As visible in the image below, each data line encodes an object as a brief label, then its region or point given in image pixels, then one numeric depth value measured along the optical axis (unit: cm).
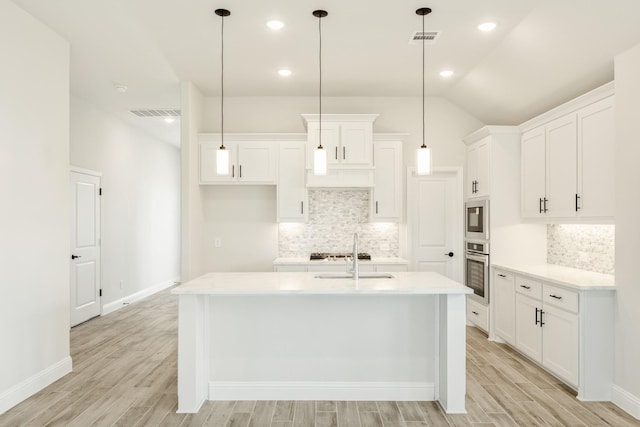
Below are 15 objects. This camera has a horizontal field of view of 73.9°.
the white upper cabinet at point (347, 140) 518
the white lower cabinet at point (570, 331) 323
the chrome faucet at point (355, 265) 331
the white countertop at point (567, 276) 325
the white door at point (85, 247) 548
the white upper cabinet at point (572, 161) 337
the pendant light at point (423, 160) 312
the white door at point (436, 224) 560
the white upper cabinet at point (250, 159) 534
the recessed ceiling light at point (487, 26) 357
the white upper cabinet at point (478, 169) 492
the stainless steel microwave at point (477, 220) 489
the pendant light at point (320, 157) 334
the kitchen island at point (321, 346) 327
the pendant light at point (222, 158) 332
